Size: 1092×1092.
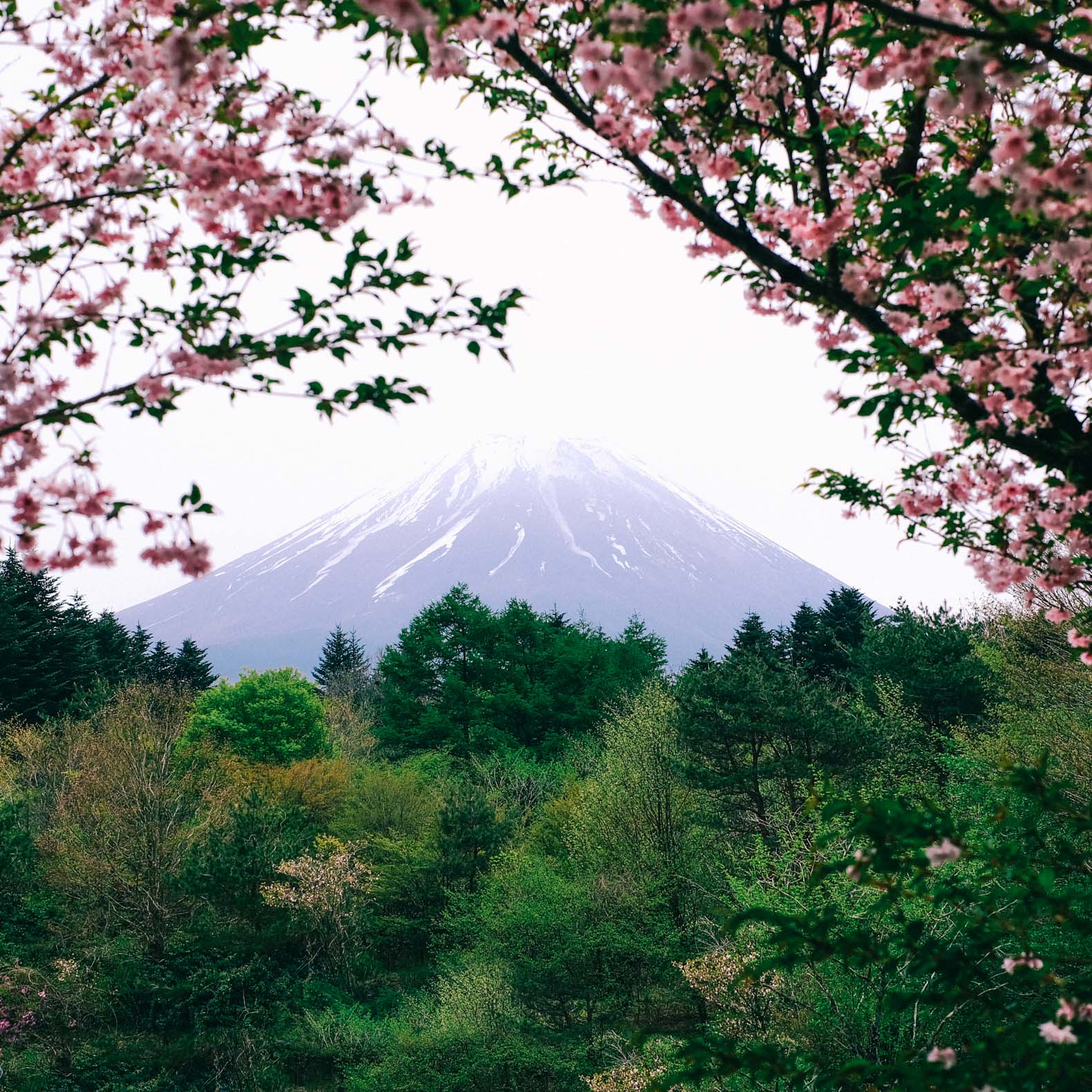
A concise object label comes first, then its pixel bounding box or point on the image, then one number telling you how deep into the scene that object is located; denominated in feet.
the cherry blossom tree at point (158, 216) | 8.70
